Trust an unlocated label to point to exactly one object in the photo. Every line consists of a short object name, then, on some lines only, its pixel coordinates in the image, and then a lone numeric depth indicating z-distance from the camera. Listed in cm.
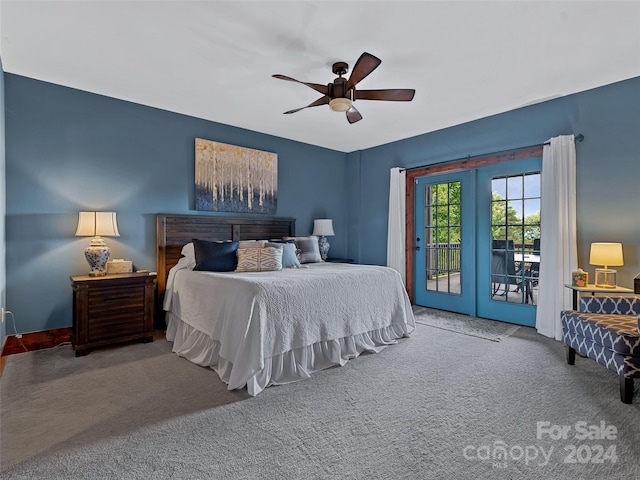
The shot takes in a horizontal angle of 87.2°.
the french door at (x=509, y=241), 408
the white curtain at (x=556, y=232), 355
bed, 245
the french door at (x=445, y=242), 467
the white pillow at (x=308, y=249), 447
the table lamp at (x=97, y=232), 325
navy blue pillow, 355
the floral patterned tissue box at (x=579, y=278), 318
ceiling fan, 277
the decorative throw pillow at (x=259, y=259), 353
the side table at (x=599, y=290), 301
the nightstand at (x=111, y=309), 305
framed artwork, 432
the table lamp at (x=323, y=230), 525
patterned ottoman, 219
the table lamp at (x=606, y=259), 301
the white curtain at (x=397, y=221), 523
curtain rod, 354
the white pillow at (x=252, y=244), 390
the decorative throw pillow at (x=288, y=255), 392
